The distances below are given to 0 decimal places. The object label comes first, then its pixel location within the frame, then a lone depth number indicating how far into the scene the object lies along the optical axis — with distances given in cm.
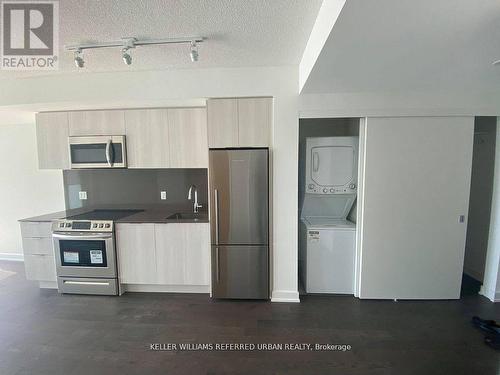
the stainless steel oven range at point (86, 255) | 287
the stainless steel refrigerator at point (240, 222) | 264
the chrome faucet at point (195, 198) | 333
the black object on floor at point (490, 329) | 214
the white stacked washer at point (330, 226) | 289
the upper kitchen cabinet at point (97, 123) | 298
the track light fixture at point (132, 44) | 197
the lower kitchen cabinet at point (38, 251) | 301
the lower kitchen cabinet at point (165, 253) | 287
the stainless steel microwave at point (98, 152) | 295
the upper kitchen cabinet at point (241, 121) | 267
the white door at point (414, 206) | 261
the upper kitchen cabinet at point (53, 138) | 306
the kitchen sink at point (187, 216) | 309
